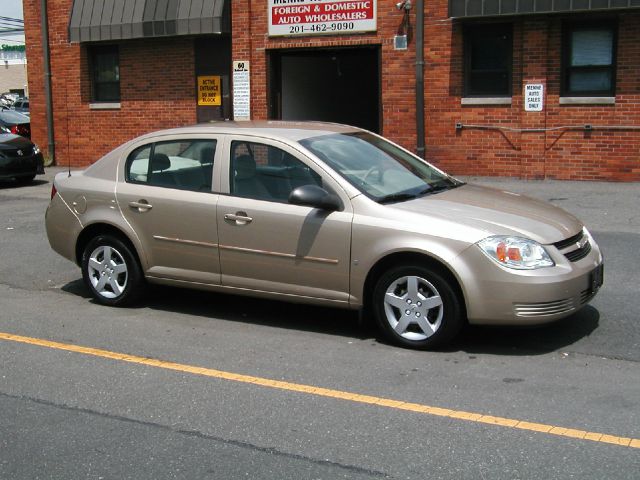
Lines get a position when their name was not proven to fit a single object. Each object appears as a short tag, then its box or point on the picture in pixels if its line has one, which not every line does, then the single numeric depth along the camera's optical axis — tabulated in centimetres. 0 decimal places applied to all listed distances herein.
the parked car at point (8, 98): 6253
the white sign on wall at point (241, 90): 1778
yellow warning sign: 1833
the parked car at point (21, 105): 4559
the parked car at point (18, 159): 1733
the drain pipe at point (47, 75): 2005
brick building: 1489
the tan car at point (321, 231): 594
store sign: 1639
